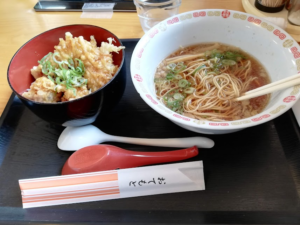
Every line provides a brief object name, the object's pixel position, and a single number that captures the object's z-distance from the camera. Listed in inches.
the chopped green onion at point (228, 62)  14.2
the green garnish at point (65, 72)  11.5
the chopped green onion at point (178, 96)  12.9
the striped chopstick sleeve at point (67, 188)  9.7
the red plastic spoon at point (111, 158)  10.3
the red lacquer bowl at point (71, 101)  10.3
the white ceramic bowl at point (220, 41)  9.4
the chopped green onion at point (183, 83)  13.5
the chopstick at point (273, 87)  9.9
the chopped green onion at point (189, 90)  13.2
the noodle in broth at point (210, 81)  12.1
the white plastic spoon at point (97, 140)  11.2
